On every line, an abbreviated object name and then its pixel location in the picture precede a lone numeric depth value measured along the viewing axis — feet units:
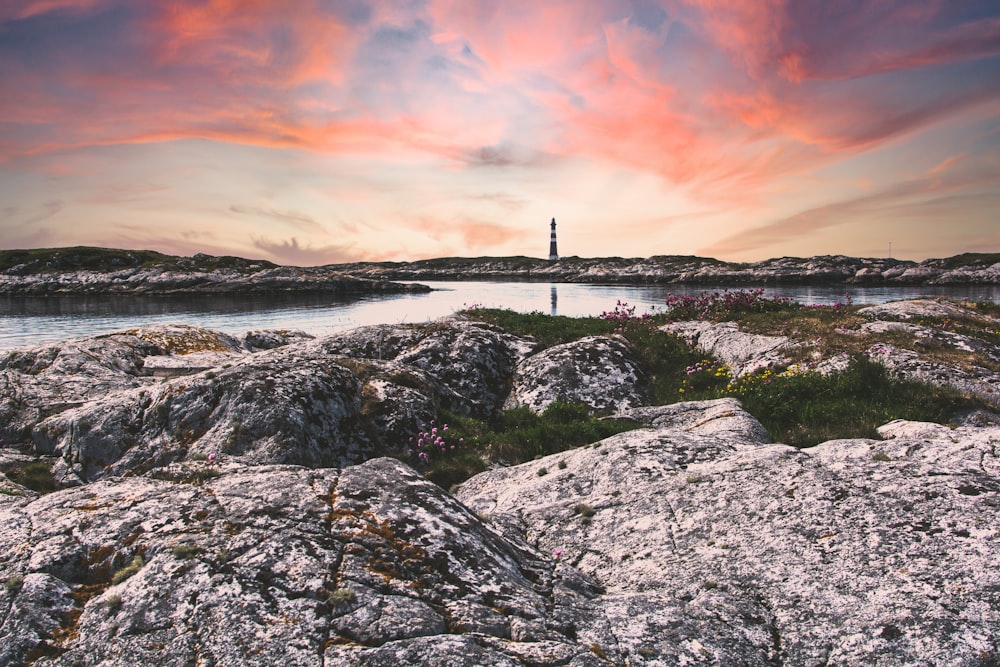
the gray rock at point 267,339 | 83.61
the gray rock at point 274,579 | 12.51
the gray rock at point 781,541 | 14.16
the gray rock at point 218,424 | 32.50
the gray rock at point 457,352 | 54.80
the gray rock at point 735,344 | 53.16
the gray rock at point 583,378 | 52.16
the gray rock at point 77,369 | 41.06
